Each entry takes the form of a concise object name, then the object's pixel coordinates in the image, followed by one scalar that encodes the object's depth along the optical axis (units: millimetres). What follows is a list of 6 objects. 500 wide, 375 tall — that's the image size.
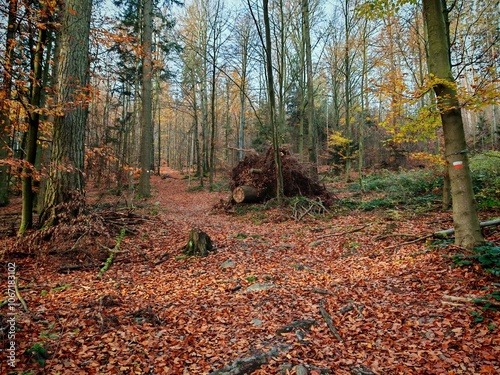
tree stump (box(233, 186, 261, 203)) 11484
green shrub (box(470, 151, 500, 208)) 7811
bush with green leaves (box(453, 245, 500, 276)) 4040
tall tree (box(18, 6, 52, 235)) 6195
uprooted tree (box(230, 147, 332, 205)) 11496
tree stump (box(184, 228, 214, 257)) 6316
